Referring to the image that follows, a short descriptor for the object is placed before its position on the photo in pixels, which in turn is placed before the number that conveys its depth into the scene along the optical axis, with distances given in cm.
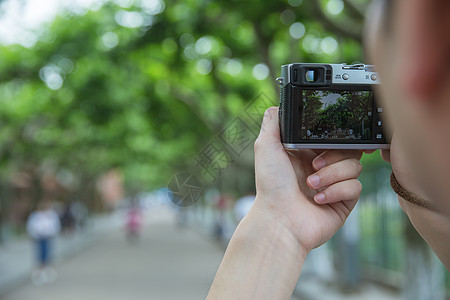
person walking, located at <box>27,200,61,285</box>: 1429
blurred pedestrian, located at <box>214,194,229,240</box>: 2688
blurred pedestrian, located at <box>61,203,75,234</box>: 3192
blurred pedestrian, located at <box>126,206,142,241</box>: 2620
